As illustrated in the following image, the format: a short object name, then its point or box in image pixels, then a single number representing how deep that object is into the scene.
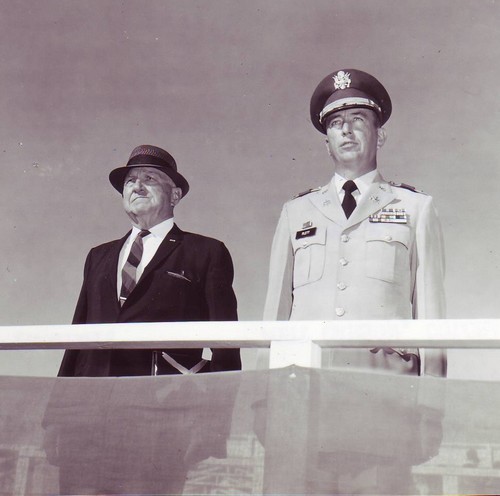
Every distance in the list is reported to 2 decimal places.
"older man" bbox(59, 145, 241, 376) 2.63
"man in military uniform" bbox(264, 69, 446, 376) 2.43
